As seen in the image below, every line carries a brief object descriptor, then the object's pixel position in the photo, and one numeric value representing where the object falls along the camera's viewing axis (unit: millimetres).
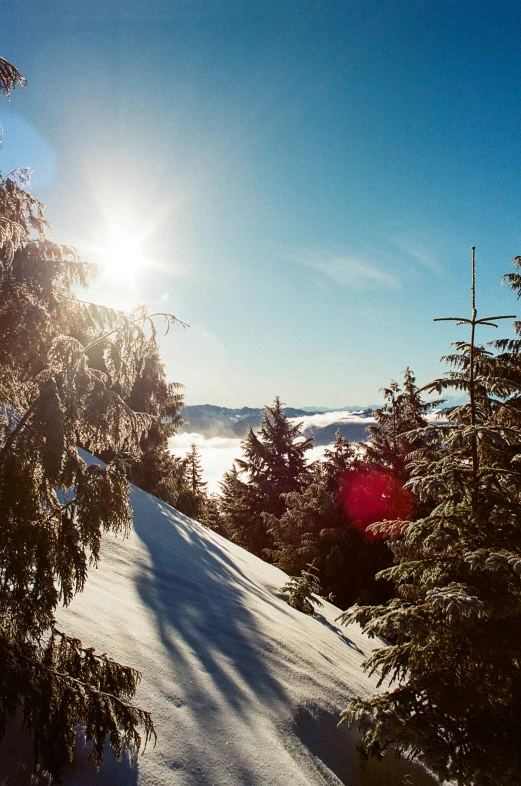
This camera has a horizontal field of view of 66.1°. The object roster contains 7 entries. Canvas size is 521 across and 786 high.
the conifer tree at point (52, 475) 2695
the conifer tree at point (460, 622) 3844
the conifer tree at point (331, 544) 18312
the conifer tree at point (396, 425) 19109
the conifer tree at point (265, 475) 28000
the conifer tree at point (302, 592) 10031
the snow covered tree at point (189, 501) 21562
